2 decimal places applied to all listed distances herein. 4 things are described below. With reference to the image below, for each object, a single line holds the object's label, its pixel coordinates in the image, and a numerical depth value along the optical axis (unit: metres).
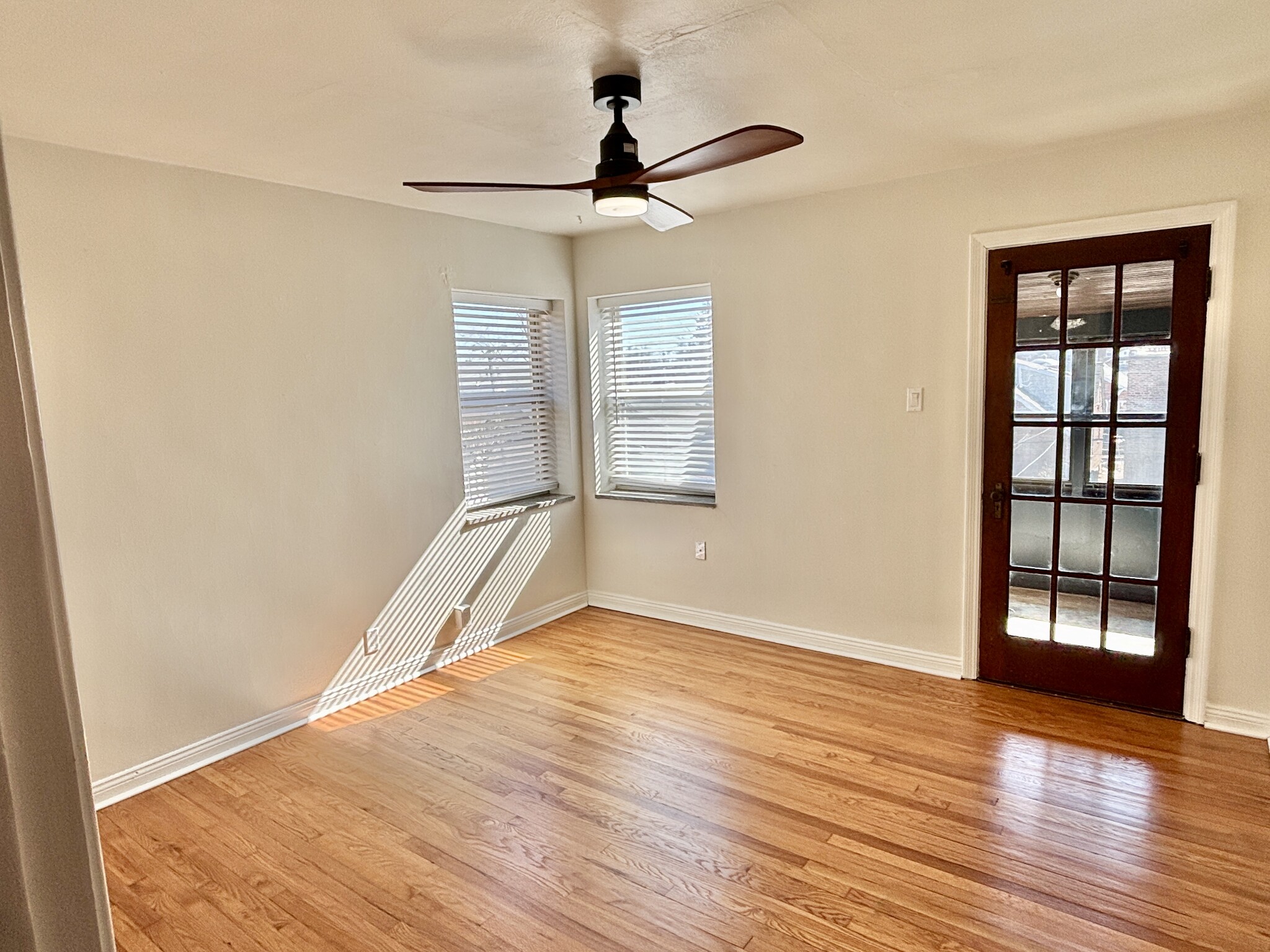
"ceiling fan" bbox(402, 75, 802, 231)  2.09
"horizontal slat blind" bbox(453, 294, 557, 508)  4.34
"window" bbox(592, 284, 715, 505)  4.55
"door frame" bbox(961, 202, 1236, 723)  2.96
